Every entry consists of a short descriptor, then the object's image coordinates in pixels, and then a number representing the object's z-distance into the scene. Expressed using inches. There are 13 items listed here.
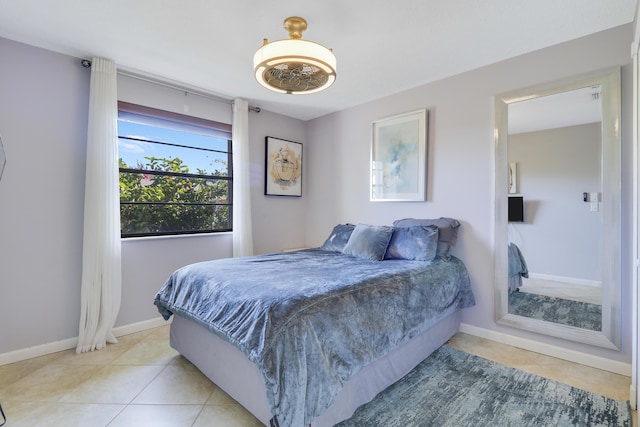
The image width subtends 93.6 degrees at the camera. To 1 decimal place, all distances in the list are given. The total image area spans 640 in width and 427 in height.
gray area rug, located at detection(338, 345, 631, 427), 65.9
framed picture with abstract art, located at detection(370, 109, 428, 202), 124.6
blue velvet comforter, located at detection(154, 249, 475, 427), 55.5
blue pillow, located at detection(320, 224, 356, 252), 126.9
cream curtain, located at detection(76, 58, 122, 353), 101.1
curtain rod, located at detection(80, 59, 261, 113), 109.7
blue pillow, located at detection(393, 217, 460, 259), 110.3
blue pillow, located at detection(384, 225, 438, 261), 105.3
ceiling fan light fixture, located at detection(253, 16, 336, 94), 69.6
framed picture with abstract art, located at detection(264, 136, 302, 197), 156.6
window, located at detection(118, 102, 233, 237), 117.4
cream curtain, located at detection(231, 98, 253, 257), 140.2
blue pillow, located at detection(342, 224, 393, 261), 110.8
